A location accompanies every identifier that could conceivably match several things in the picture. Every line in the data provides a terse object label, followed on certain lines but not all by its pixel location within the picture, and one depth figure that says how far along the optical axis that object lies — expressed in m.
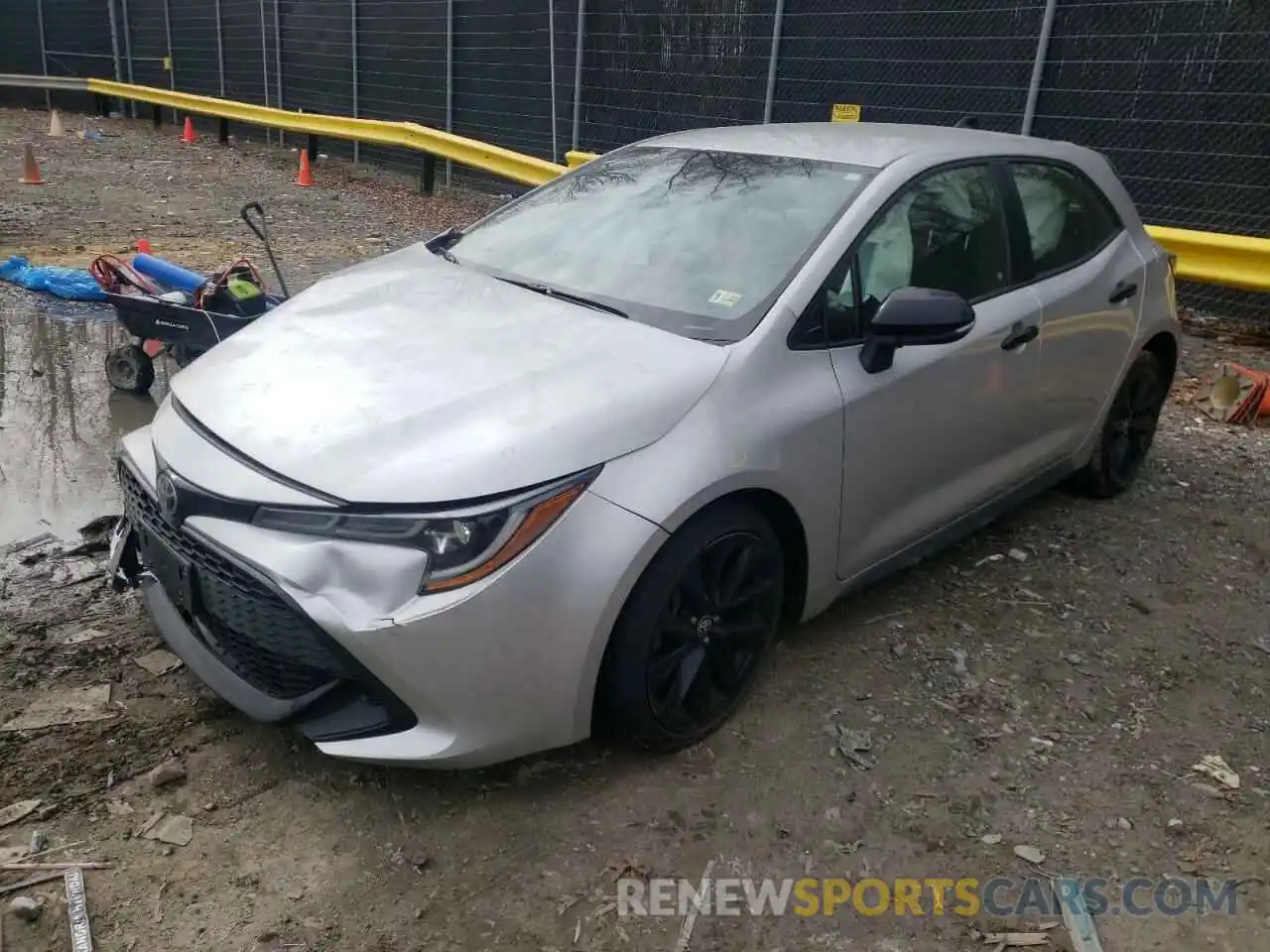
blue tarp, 7.50
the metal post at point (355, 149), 16.11
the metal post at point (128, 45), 23.28
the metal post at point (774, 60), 10.23
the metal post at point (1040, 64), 8.30
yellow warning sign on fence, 9.73
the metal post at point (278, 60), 18.09
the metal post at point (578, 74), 12.17
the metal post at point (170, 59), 21.75
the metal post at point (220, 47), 20.02
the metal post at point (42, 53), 23.83
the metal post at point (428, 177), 13.55
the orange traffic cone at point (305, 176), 14.01
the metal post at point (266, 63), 18.58
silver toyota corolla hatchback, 2.48
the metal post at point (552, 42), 12.48
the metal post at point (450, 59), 14.33
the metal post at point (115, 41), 23.41
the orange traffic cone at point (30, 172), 12.56
